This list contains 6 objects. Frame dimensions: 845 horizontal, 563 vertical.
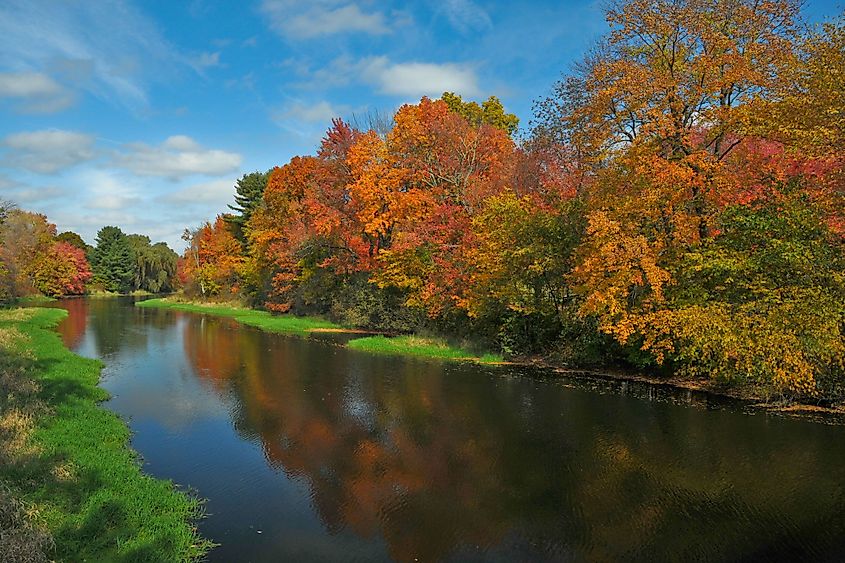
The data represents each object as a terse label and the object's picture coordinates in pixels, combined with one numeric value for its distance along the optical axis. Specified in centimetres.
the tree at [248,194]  5988
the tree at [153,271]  9606
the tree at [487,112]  4662
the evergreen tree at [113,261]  9444
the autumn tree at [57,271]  7250
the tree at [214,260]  6153
